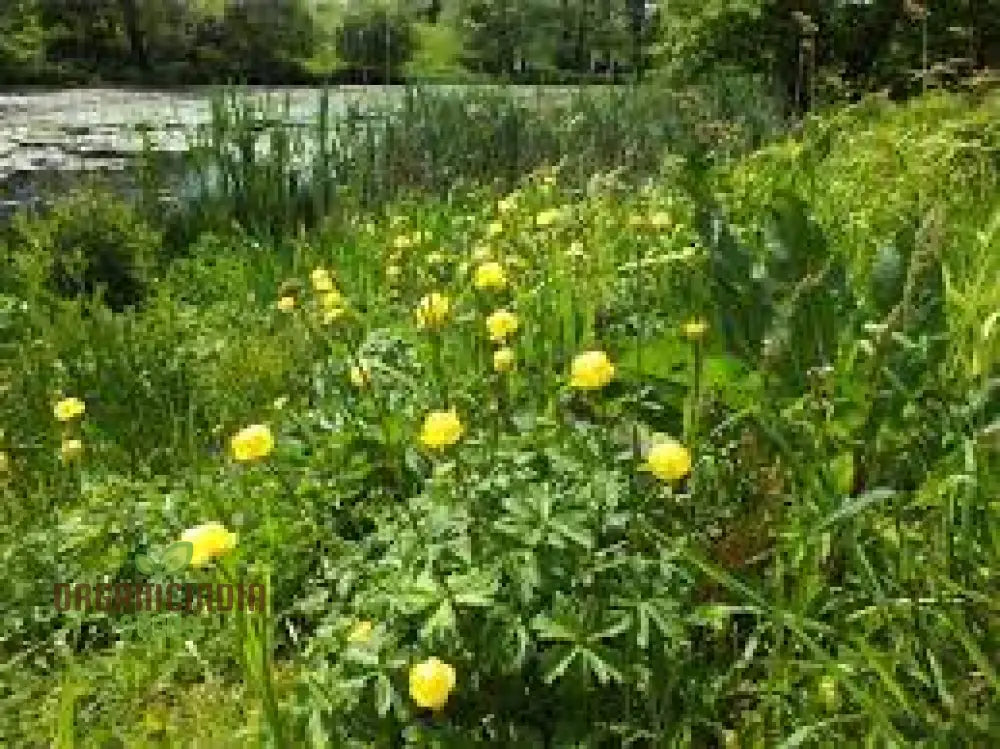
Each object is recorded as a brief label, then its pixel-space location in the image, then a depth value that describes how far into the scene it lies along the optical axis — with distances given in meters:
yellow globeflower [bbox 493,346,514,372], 2.06
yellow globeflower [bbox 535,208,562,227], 2.92
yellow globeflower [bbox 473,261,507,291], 2.25
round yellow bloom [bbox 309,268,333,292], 2.76
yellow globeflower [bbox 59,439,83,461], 2.56
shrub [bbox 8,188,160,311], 5.12
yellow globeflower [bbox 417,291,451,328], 2.07
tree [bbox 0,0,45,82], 28.95
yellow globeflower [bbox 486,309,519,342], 2.05
